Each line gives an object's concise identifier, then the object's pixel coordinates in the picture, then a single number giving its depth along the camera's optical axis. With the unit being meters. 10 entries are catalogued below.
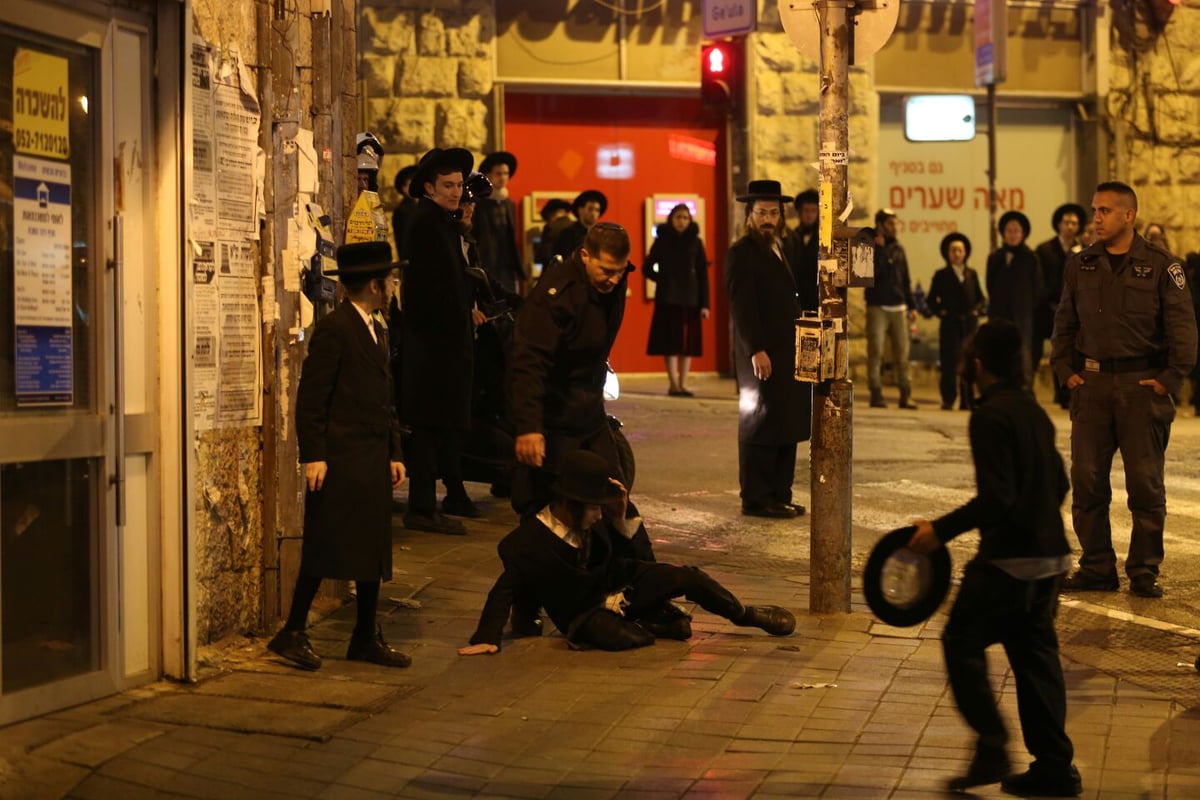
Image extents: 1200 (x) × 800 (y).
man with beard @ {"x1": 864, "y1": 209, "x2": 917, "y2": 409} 36.53
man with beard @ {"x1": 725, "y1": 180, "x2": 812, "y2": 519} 22.30
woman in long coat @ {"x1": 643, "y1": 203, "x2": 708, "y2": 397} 36.00
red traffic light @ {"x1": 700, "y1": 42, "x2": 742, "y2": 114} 37.87
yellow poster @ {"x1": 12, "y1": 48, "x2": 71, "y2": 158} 12.78
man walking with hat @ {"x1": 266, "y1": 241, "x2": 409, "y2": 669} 14.65
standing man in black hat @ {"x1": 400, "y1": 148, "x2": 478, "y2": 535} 20.41
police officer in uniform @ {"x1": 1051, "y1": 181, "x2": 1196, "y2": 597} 18.03
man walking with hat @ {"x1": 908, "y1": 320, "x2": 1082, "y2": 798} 11.65
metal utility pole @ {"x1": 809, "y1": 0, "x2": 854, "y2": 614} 16.80
